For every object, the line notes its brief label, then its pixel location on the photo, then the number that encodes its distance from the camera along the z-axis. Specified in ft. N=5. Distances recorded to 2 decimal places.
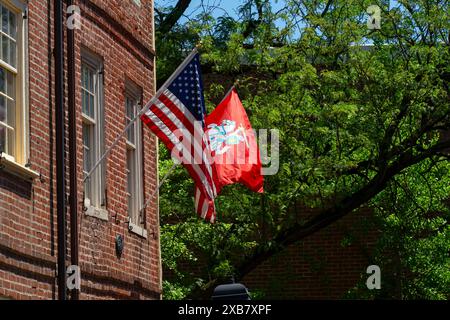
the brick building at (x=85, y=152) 45.16
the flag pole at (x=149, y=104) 50.65
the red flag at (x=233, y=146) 59.11
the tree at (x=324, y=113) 74.95
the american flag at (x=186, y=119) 51.37
